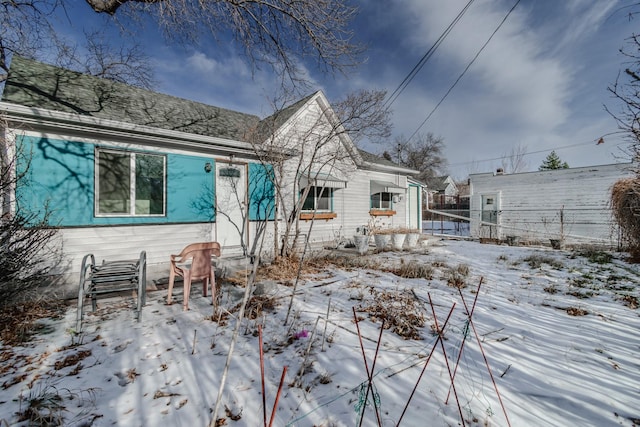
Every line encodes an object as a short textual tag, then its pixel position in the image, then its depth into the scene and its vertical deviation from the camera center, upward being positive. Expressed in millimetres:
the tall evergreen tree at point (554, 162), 31297 +6368
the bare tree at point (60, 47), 6238 +5621
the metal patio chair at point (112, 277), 3035 -833
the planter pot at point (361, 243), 7984 -909
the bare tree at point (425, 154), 35844 +8233
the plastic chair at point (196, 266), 3706 -797
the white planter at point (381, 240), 8977 -916
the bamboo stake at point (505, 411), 1727 -1376
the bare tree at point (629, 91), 3613 +1800
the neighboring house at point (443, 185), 40750 +4741
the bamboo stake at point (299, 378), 2145 -1387
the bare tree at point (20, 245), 3477 -543
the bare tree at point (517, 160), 32812 +6988
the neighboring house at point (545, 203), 11789 +582
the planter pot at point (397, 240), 8969 -916
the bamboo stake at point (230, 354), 1203 -724
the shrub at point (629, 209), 6938 +170
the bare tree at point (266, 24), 5414 +4110
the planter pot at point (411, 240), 9438 -963
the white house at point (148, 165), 4938 +1106
